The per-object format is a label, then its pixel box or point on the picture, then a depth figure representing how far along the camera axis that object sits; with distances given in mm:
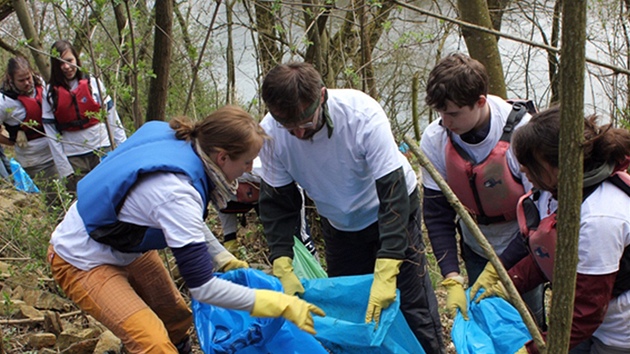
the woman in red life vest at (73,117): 4555
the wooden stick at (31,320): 3267
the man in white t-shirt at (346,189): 2311
